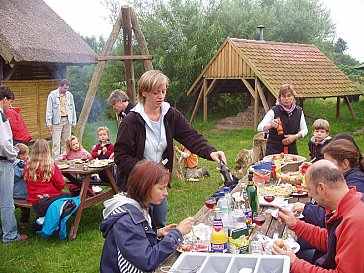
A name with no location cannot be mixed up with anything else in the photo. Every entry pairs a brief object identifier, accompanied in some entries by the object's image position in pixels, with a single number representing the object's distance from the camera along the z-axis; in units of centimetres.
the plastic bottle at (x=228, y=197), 341
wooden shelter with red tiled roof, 1380
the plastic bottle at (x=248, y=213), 322
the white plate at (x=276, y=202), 369
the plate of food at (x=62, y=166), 605
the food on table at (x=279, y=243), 269
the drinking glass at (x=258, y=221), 309
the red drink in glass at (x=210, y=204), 328
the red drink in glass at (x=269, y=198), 364
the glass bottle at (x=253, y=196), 349
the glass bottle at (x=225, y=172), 350
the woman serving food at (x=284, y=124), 539
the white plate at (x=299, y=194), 402
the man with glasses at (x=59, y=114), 988
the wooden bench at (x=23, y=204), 561
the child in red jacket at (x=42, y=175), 544
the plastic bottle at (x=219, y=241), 263
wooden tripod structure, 782
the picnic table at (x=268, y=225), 314
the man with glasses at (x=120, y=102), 607
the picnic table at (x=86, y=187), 569
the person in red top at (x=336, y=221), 221
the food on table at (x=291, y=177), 439
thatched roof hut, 1187
